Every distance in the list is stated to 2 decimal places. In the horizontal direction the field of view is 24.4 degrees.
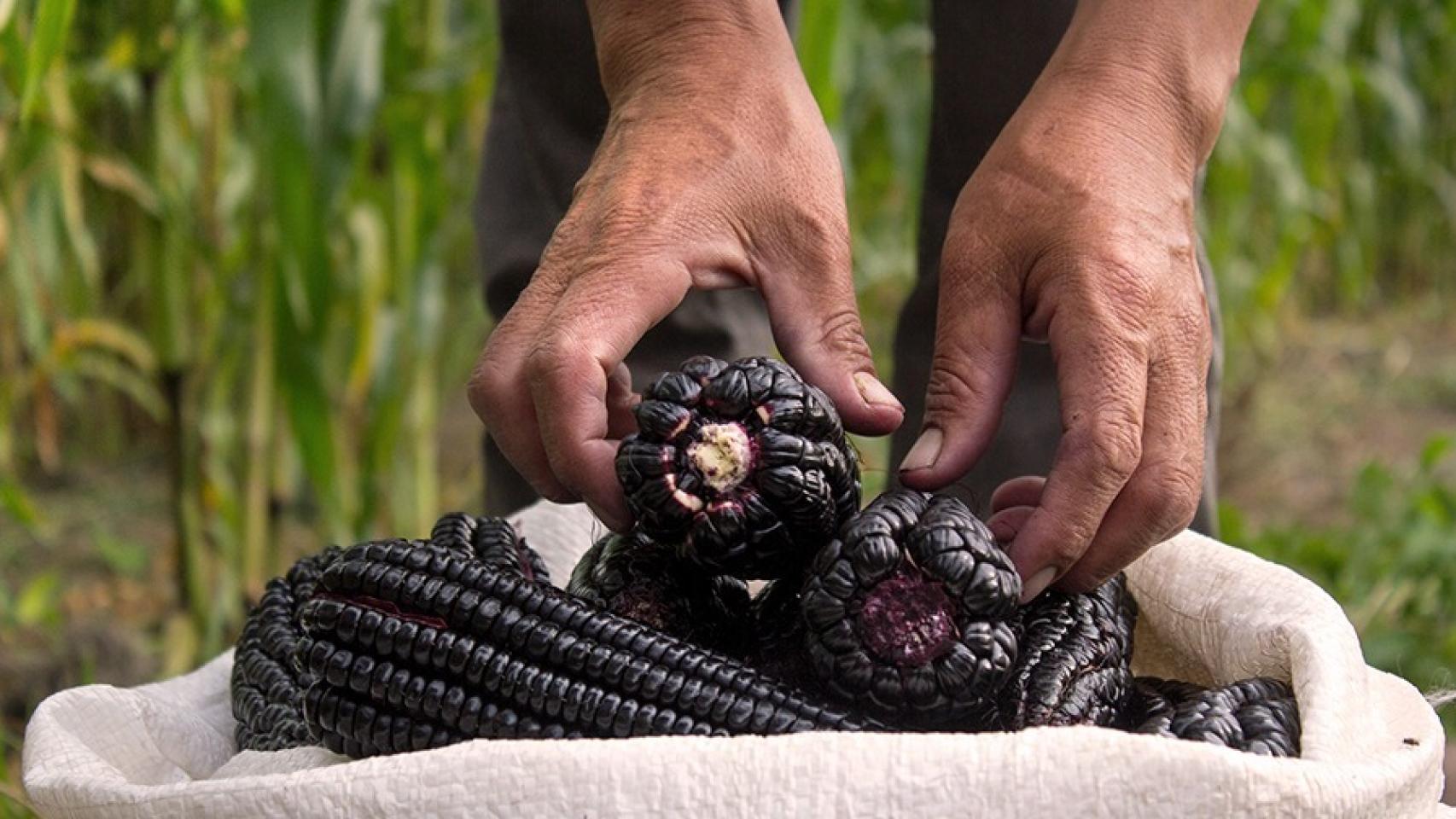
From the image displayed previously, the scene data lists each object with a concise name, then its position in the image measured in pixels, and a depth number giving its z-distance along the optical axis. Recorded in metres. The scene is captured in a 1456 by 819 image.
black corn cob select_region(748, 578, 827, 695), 0.81
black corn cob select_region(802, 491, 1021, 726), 0.78
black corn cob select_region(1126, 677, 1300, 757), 0.77
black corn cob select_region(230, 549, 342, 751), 0.82
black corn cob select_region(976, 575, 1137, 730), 0.79
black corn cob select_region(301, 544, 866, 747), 0.77
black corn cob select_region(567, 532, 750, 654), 0.82
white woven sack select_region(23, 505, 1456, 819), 0.73
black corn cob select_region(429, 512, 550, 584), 0.86
